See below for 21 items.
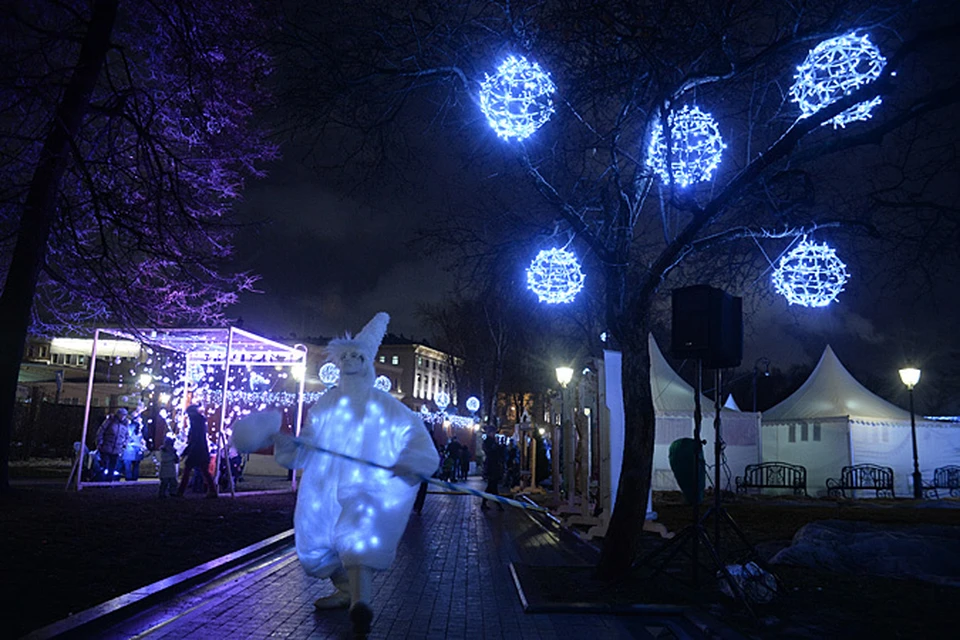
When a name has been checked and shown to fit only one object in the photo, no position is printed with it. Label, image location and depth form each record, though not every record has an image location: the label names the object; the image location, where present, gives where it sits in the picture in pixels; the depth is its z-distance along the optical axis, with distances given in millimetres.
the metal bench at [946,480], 23953
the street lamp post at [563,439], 17359
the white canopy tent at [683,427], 24125
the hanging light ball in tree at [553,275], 10945
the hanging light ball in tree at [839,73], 7188
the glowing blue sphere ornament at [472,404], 43434
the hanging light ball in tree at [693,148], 8680
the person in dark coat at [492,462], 19125
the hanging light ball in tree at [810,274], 8789
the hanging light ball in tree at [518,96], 8461
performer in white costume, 5582
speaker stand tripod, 7355
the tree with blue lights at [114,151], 11047
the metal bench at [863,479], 22016
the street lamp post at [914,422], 21391
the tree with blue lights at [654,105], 7352
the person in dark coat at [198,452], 15666
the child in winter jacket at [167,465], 15266
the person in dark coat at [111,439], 17344
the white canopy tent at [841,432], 23203
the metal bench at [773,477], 22750
